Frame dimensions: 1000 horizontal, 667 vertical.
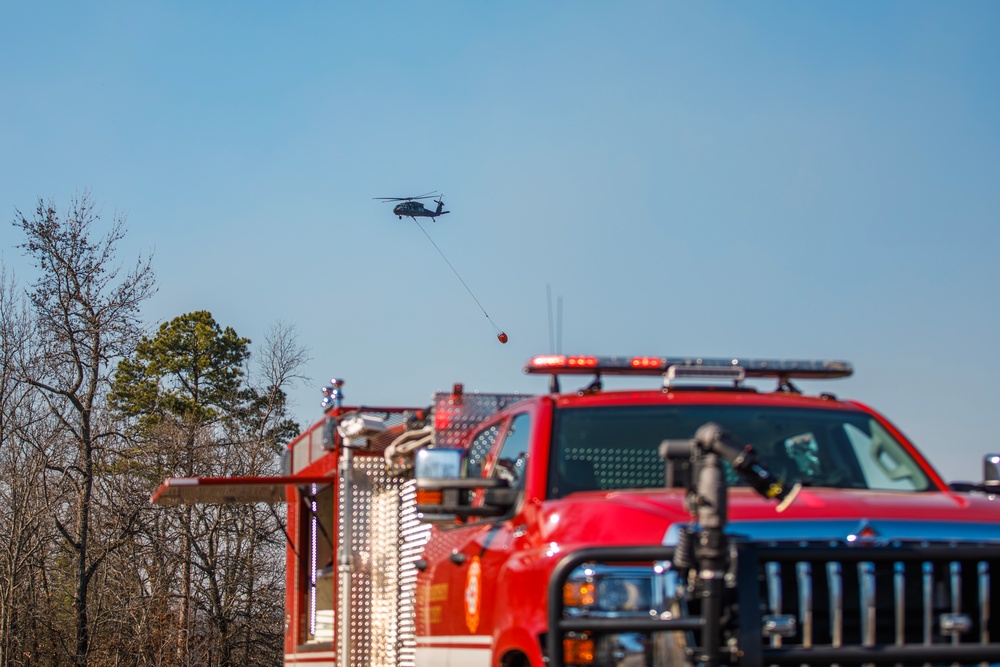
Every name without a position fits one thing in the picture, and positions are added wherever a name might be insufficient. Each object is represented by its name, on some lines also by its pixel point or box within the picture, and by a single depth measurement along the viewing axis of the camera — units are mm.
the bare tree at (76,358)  34438
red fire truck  4371
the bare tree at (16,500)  34719
